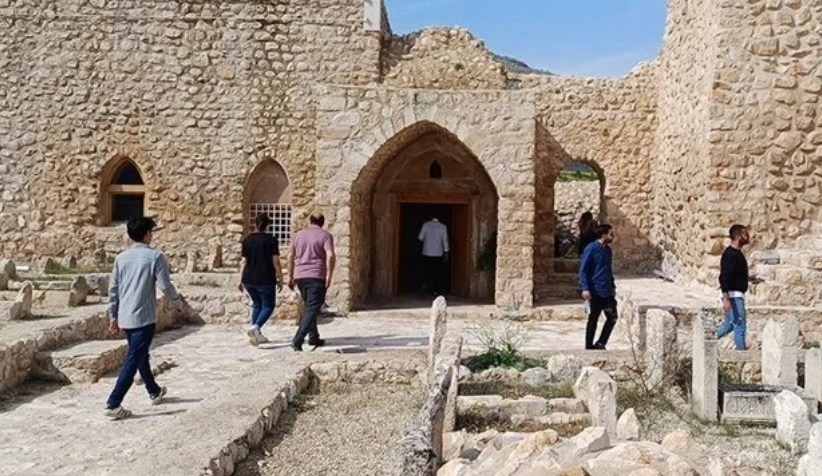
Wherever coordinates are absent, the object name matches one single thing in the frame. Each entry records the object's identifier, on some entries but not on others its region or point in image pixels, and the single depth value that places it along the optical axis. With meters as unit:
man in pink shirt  9.16
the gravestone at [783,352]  7.25
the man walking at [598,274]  8.80
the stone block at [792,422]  6.06
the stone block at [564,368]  7.56
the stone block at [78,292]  10.44
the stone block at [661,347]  7.45
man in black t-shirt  9.40
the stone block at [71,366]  7.80
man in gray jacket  6.36
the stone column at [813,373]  7.08
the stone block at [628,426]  5.83
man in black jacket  8.77
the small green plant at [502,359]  7.91
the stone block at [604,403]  5.97
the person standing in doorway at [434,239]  14.45
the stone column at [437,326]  7.80
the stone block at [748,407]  6.80
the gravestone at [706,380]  6.83
